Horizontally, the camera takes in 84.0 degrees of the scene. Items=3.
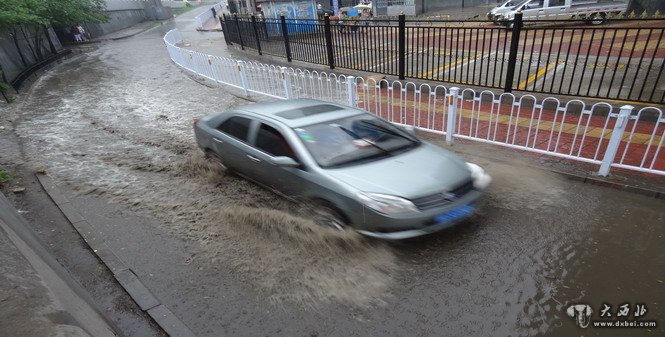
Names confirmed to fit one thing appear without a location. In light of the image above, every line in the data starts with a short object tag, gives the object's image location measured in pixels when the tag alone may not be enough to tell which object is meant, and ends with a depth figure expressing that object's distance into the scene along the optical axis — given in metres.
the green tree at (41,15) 14.41
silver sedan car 3.97
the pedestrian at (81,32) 29.27
